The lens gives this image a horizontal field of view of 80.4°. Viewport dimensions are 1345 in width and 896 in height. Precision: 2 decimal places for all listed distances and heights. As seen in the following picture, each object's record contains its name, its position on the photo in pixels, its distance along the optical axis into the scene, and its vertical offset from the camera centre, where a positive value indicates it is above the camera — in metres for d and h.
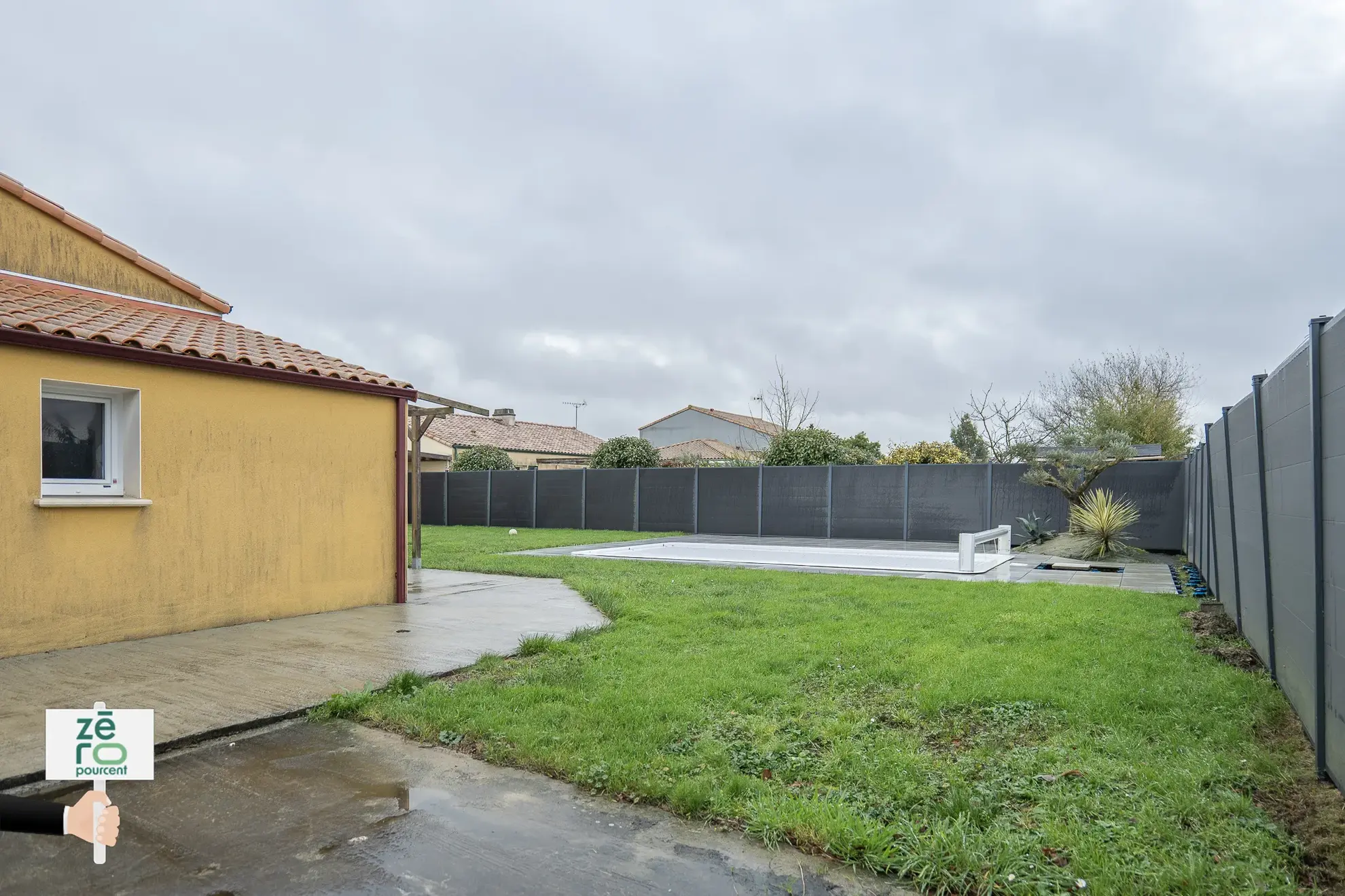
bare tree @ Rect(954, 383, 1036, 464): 33.44 +2.14
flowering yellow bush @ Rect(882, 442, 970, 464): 22.08 +0.49
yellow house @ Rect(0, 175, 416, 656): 6.01 +0.09
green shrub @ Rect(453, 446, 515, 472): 31.20 +0.46
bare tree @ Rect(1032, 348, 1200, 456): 29.47 +3.11
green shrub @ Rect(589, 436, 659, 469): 25.28 +0.55
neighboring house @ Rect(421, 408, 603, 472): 40.25 +1.72
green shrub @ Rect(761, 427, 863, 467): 22.06 +0.60
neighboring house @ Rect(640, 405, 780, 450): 50.91 +2.87
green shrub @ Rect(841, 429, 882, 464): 24.20 +0.76
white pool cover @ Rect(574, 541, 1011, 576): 13.01 -1.59
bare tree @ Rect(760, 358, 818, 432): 33.38 +2.85
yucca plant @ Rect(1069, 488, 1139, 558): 14.17 -0.95
